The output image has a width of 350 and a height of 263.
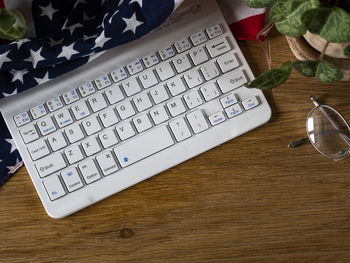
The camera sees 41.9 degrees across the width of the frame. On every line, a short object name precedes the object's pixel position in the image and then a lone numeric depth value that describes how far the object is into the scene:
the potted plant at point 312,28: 0.42
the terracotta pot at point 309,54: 0.58
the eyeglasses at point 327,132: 0.64
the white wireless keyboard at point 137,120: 0.61
